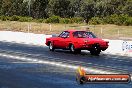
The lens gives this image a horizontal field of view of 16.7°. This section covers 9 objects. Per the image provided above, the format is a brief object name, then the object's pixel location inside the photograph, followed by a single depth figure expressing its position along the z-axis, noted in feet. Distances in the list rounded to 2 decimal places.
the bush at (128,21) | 239.38
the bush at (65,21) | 264.52
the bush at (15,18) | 295.87
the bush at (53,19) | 271.88
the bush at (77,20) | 269.89
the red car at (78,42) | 91.35
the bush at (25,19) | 284.86
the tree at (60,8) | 357.20
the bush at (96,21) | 255.82
